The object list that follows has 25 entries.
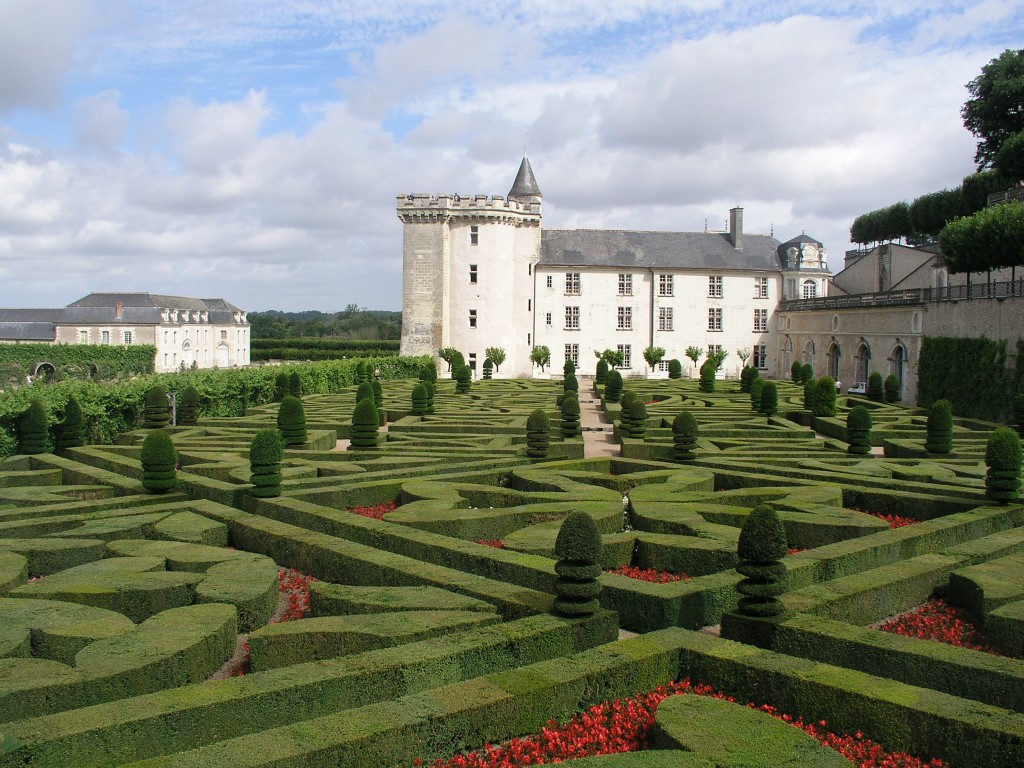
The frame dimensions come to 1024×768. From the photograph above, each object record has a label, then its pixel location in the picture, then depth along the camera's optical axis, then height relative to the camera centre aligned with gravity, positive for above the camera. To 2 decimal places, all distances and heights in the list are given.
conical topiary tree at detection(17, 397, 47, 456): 19.20 -1.56
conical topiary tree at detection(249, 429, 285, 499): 14.45 -1.77
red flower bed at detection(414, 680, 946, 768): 6.69 -3.00
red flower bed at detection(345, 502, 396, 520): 14.70 -2.57
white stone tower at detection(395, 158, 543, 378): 55.66 +5.16
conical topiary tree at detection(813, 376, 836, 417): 28.17 -1.27
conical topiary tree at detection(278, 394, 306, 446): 20.33 -1.55
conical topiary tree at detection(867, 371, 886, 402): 35.69 -1.20
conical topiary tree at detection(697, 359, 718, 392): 39.59 -0.96
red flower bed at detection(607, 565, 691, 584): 11.44 -2.83
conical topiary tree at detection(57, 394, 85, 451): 20.25 -1.66
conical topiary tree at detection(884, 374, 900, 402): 34.66 -1.17
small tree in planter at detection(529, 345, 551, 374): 55.75 +0.02
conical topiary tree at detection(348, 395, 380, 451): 19.97 -1.55
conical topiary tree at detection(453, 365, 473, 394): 38.12 -0.99
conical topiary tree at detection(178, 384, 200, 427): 24.53 -1.44
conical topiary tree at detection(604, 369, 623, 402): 33.38 -1.14
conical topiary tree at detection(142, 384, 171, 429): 22.12 -1.30
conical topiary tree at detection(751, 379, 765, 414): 29.33 -1.25
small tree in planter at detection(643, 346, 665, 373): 55.56 +0.16
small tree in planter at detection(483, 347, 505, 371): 53.61 +0.02
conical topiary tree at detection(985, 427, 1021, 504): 14.08 -1.71
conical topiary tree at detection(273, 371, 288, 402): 33.38 -1.13
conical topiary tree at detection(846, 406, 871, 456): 19.97 -1.66
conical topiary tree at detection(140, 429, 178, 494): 14.92 -1.80
